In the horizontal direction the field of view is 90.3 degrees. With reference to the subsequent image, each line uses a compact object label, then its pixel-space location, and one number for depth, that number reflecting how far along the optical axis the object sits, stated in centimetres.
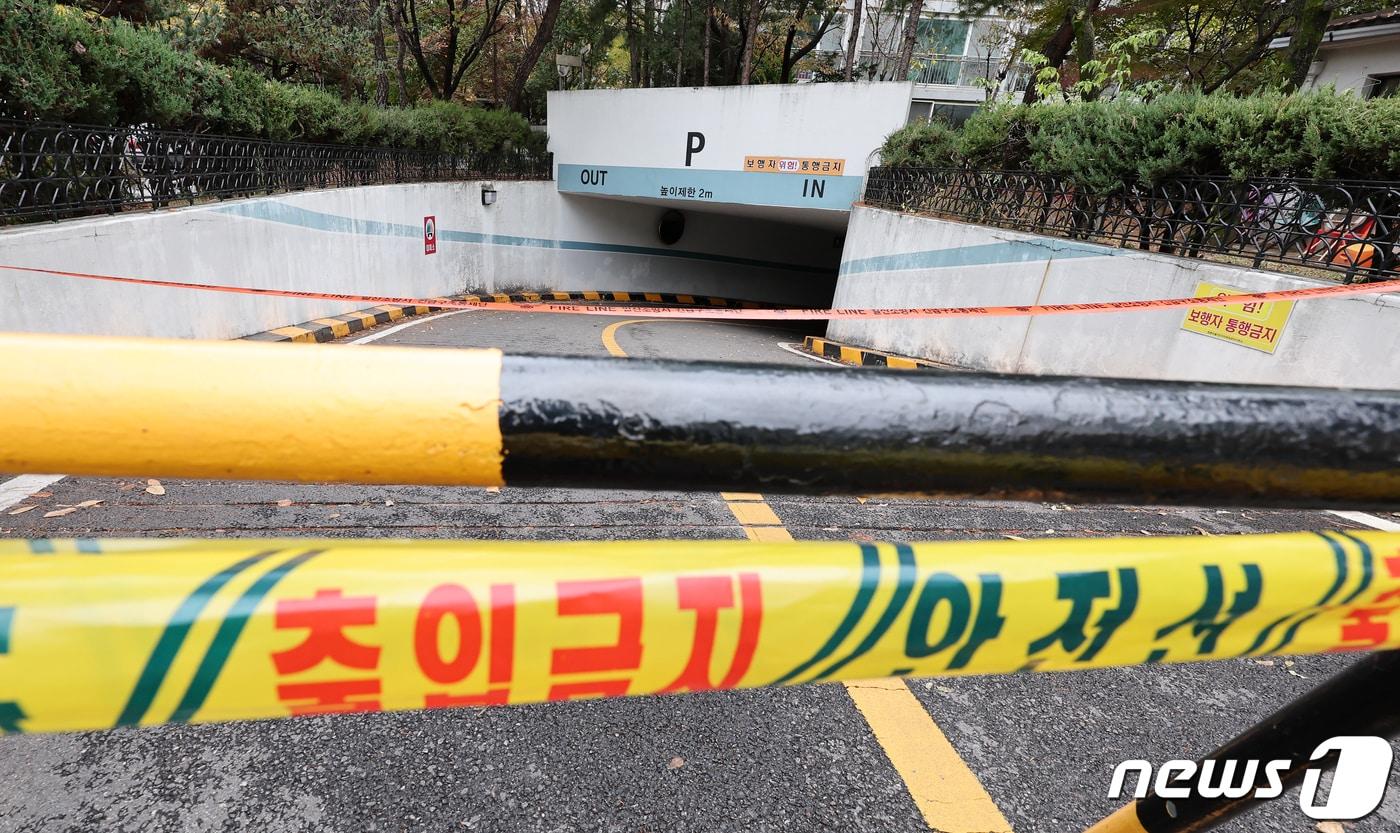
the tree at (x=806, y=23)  1819
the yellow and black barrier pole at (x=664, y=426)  56
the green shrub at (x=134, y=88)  518
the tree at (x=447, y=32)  1681
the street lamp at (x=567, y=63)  1722
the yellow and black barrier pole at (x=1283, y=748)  91
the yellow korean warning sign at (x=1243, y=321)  527
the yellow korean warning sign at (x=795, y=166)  1180
